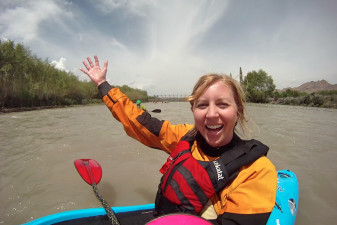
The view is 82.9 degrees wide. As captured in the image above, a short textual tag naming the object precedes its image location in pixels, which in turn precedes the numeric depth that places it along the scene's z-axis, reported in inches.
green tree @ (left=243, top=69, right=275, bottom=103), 1534.2
